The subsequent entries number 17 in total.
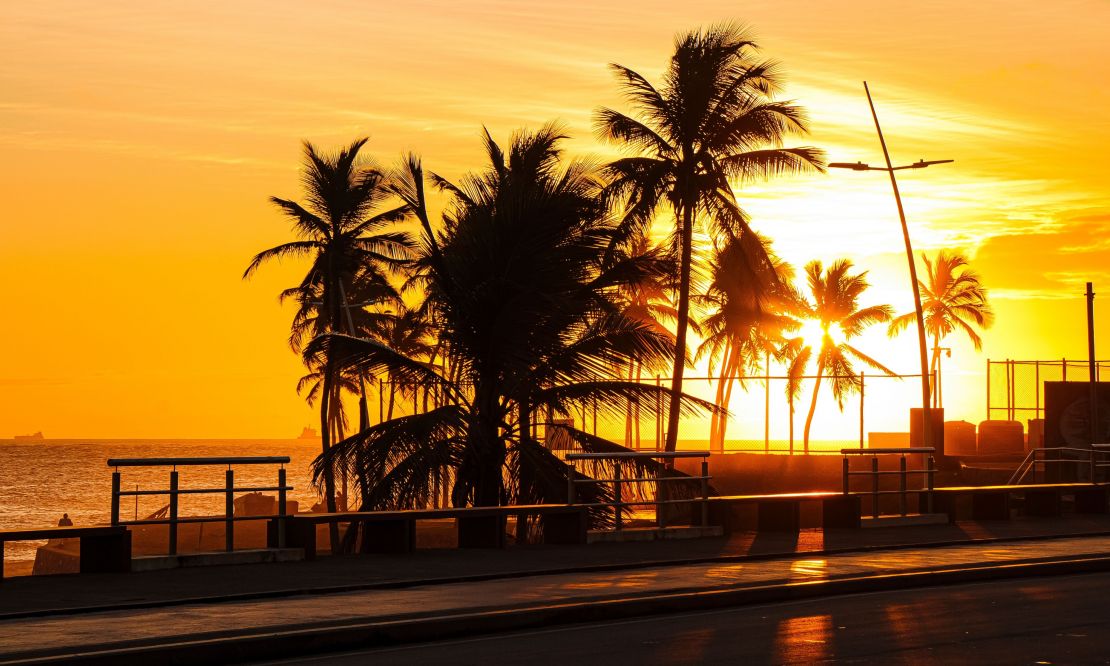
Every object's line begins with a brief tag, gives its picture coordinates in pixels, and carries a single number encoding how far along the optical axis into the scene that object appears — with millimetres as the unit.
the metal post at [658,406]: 25622
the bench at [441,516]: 17219
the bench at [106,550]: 15359
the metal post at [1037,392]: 57778
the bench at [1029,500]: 26484
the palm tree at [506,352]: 25109
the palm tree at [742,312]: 37562
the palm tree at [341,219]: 46594
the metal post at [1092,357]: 46656
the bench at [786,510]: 22500
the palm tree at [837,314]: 79438
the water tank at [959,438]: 65062
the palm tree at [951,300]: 92500
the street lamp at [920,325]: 43938
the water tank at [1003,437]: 61219
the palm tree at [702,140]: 37875
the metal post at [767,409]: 58203
